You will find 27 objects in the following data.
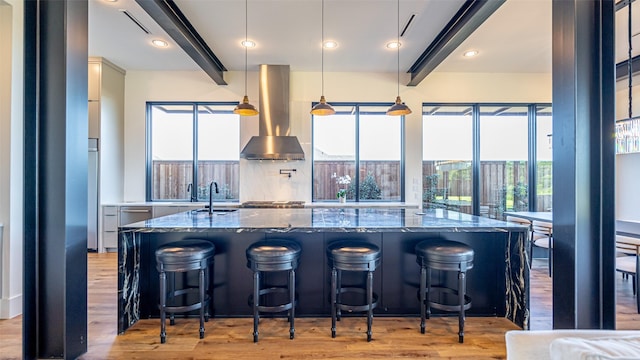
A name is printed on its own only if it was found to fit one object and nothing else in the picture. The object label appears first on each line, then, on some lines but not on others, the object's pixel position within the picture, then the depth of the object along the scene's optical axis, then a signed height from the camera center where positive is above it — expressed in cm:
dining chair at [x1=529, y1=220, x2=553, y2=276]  394 -74
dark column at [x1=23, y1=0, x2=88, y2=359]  197 +3
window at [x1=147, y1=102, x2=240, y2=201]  553 +56
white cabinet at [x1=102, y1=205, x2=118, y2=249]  485 -70
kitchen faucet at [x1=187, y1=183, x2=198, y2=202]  548 -22
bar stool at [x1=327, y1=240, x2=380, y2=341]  233 -63
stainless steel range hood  508 +128
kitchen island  260 -77
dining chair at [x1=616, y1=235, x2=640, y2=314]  290 -71
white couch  85 -51
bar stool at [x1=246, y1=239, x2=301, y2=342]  231 -63
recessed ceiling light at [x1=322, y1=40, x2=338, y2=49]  423 +190
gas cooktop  491 -37
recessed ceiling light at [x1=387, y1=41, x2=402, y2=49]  424 +190
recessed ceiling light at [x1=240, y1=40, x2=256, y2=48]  420 +190
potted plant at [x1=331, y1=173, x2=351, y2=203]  541 -2
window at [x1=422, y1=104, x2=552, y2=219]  545 +41
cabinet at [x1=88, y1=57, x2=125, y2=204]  477 +96
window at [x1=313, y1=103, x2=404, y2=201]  556 +49
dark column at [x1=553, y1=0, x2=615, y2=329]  179 +8
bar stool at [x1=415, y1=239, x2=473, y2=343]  235 -63
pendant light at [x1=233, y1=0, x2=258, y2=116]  344 +82
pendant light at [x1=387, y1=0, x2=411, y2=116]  337 +78
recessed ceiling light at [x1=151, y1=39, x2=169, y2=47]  418 +190
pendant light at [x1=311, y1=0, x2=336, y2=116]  333 +78
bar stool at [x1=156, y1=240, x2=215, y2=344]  230 -61
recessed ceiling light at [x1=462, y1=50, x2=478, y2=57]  450 +189
